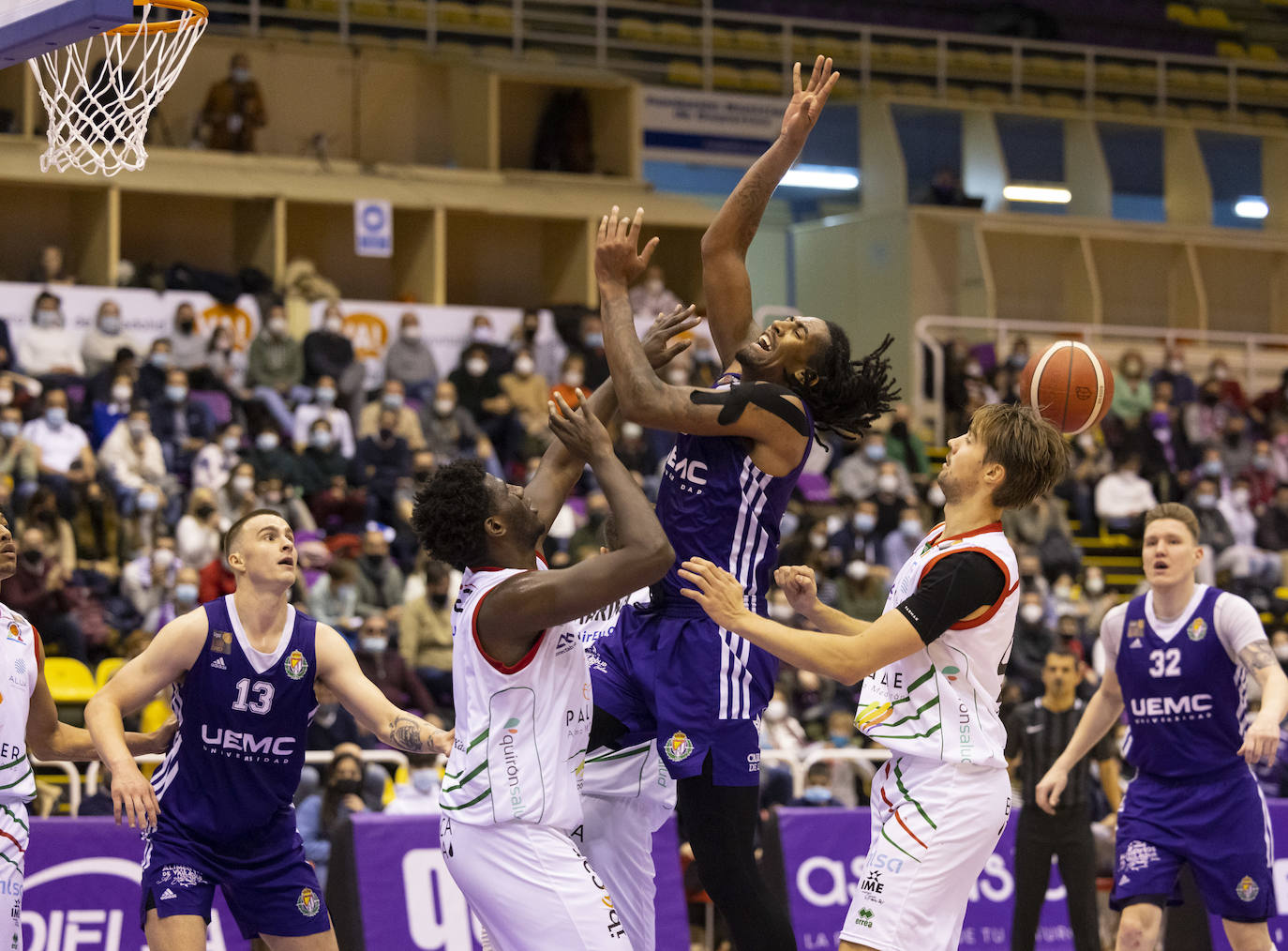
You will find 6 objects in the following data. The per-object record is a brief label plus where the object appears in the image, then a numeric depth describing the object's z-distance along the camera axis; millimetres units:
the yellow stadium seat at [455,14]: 20761
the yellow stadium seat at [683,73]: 21750
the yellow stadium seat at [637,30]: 21828
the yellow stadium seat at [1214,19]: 25625
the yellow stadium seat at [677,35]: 22000
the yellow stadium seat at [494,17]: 20844
